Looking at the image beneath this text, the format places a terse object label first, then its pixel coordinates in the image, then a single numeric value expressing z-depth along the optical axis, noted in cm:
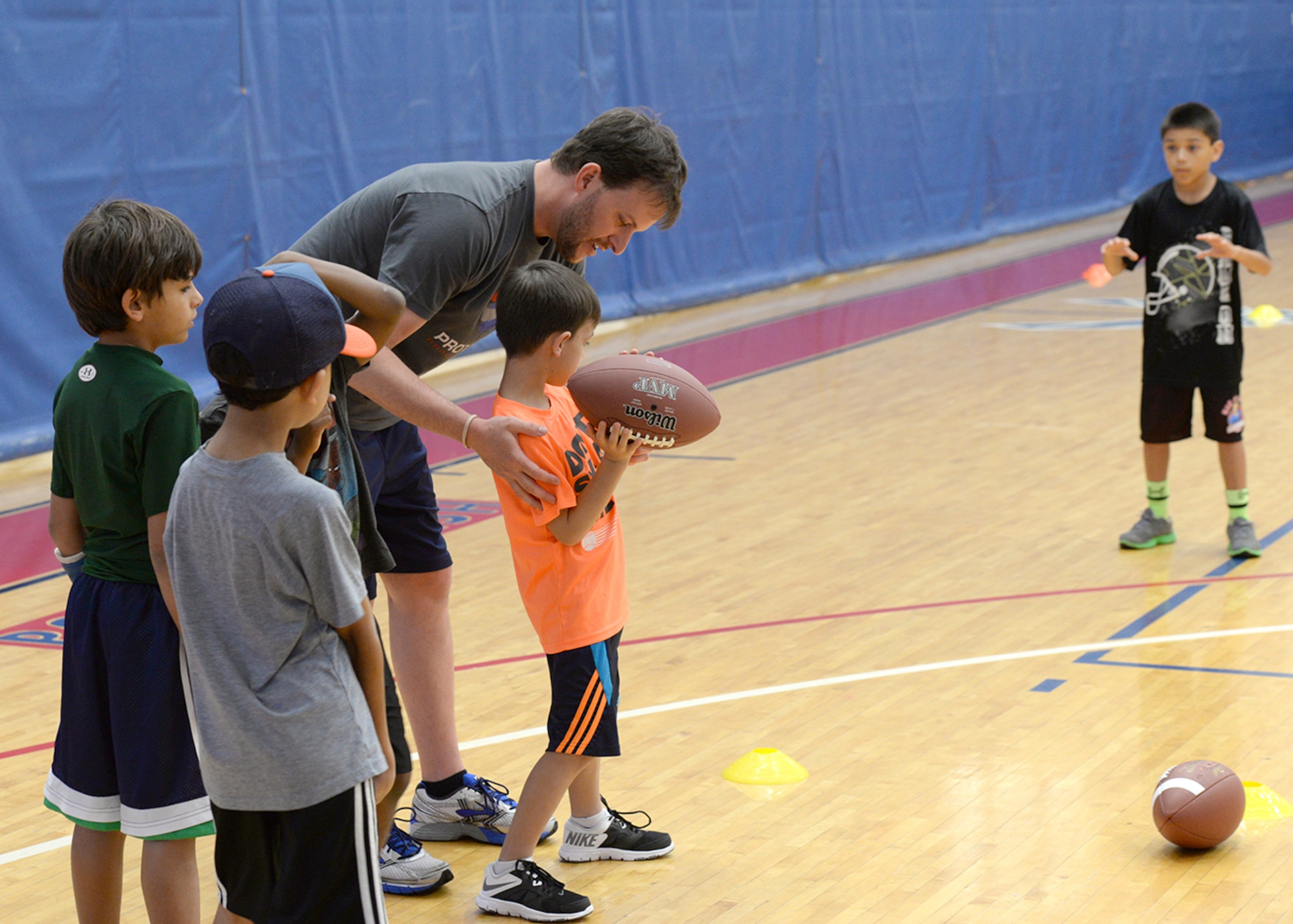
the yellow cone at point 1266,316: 1039
